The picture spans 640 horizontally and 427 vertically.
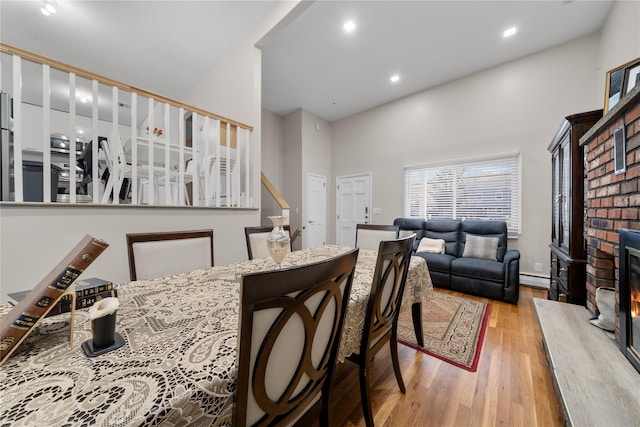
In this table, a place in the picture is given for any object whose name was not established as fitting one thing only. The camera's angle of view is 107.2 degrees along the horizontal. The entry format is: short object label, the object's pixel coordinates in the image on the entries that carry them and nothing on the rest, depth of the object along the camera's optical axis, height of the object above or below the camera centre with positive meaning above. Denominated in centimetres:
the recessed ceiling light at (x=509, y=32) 302 +232
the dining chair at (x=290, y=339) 55 -36
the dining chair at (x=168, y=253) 137 -27
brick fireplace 122 +11
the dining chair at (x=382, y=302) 110 -48
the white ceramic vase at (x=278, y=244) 130 -18
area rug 183 -110
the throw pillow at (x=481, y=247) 331 -53
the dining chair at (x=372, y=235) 240 -25
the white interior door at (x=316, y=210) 540 +2
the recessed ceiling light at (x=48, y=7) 264 +233
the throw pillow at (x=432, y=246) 372 -56
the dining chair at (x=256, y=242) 201 -27
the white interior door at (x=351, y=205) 532 +14
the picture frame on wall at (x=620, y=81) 161 +95
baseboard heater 331 -100
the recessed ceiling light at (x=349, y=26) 297 +237
